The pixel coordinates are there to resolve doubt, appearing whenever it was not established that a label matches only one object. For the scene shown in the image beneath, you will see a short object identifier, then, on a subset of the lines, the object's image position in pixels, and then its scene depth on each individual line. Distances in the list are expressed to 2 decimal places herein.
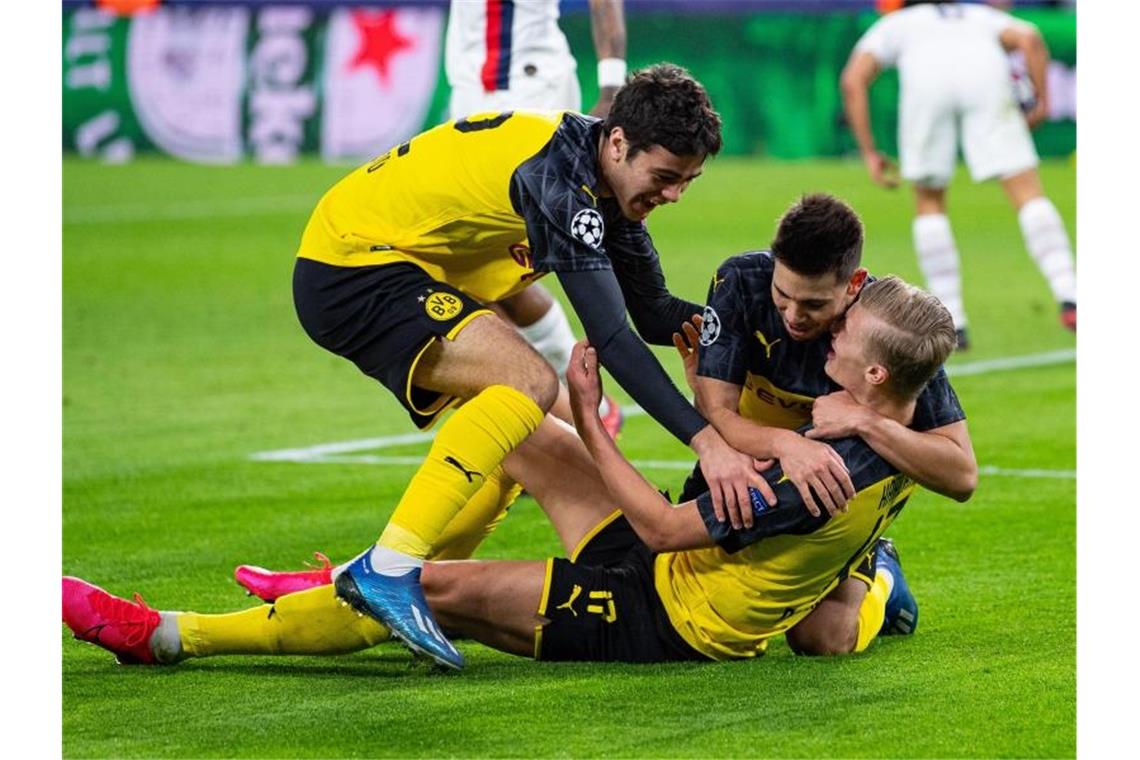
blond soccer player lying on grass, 9.11
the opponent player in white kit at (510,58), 16.11
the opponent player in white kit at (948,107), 23.25
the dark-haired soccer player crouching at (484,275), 9.45
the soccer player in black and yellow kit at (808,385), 9.02
